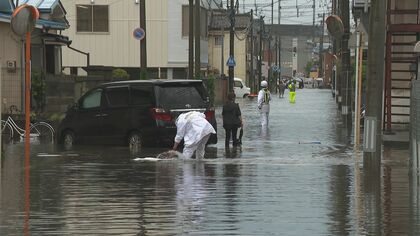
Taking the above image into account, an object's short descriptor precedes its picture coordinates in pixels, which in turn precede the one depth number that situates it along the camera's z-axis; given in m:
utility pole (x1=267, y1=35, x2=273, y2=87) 102.60
